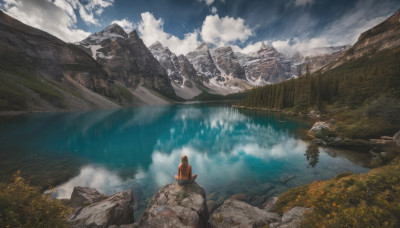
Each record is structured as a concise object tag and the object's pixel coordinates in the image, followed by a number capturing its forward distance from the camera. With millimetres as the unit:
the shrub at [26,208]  3525
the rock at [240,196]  11759
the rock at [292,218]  5343
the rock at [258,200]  11079
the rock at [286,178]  14317
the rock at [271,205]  9281
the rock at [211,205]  10730
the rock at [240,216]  6843
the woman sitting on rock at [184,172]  9141
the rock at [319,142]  24081
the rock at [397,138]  18858
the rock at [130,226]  6043
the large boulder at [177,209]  6043
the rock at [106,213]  6386
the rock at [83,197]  9016
